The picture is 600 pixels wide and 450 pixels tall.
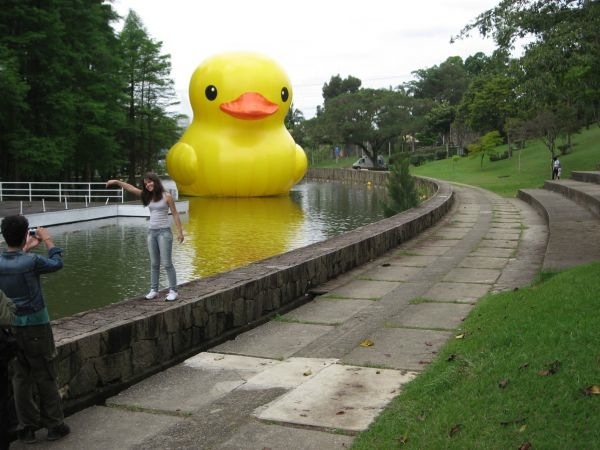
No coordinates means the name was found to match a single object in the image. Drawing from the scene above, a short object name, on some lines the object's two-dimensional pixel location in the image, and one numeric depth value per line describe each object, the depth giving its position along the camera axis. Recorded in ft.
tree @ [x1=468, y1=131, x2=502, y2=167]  164.35
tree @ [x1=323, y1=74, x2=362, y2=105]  324.19
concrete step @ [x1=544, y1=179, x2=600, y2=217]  53.56
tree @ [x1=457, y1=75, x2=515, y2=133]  195.80
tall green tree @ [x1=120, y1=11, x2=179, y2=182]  145.79
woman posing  23.11
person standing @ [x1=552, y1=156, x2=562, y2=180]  110.52
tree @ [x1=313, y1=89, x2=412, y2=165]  216.74
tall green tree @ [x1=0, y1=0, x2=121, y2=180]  93.40
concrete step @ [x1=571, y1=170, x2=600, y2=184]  78.11
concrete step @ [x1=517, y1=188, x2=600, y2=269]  29.89
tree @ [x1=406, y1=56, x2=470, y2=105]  294.05
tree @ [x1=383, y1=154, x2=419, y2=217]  66.71
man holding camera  14.11
